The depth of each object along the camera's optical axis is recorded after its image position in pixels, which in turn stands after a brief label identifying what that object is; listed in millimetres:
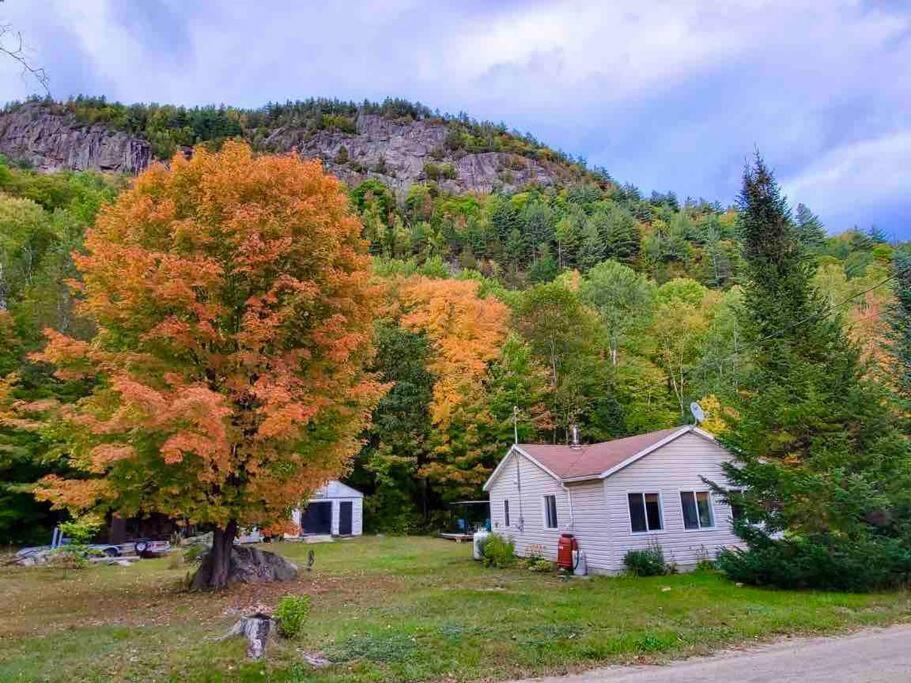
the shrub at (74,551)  20030
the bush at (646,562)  15281
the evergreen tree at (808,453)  12133
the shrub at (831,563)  11914
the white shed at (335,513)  32281
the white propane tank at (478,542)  20297
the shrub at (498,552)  19109
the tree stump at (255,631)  6977
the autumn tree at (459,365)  32875
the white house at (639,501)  16047
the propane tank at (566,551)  16656
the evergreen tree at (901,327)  18609
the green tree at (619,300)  41125
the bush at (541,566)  17573
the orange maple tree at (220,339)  12148
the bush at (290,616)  7629
